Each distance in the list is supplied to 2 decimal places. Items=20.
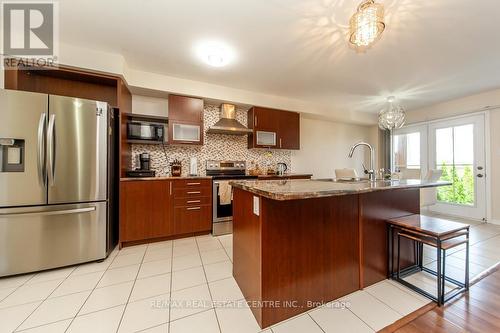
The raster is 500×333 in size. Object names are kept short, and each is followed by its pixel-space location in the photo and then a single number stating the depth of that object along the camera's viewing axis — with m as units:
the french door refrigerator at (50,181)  1.91
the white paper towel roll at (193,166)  3.32
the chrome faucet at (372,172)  2.06
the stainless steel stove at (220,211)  3.12
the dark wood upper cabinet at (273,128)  3.77
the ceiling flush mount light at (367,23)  1.43
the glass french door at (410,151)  4.60
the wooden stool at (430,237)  1.53
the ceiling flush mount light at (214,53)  2.34
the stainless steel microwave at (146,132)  2.93
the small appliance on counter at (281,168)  4.19
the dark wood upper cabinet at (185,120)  3.18
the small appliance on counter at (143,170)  2.82
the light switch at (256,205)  1.34
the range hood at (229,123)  3.48
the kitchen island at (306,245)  1.31
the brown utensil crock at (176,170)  3.24
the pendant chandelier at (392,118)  3.14
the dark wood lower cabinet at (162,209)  2.64
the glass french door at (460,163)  3.79
